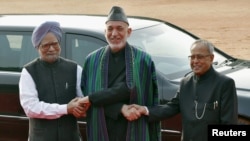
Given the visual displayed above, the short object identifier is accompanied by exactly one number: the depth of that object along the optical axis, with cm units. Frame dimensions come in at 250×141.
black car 545
